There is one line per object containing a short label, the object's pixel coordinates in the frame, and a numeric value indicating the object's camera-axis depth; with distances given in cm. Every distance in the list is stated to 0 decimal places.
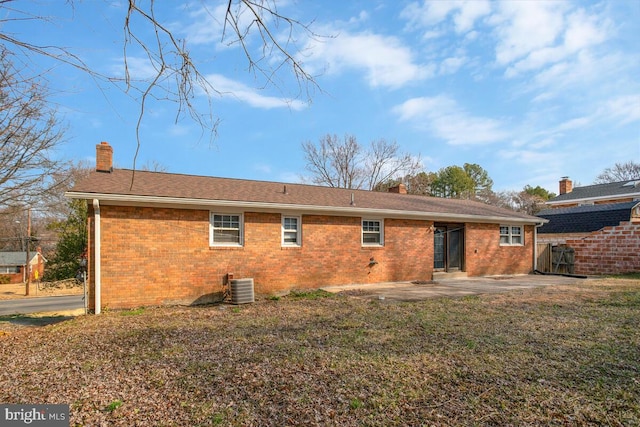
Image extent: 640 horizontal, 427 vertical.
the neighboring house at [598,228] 1647
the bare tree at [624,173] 4375
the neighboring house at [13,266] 3906
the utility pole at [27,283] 2524
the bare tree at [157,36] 301
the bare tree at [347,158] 3472
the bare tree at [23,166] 1366
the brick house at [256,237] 930
